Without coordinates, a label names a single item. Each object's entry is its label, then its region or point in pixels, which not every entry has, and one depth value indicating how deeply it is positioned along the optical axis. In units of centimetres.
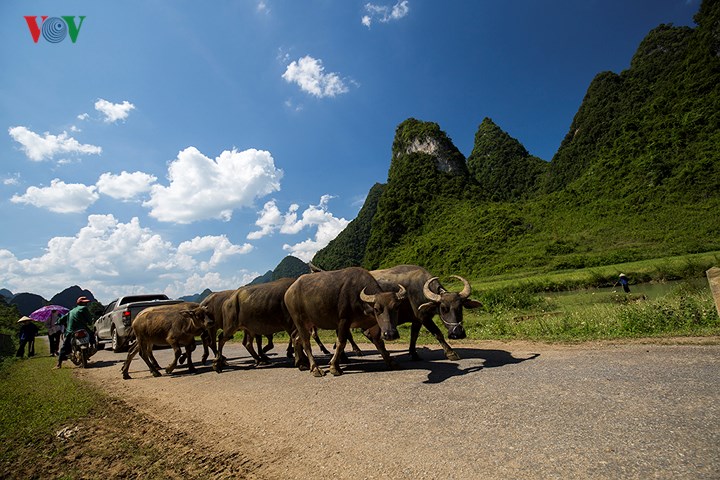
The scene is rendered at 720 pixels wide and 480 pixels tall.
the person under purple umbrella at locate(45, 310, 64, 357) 1628
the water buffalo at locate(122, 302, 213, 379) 919
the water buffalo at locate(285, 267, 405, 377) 670
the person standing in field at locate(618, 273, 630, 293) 2160
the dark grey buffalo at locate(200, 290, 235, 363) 988
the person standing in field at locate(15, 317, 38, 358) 1689
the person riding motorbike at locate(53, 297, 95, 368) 1149
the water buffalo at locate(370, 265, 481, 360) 702
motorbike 1164
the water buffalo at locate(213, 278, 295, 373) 869
